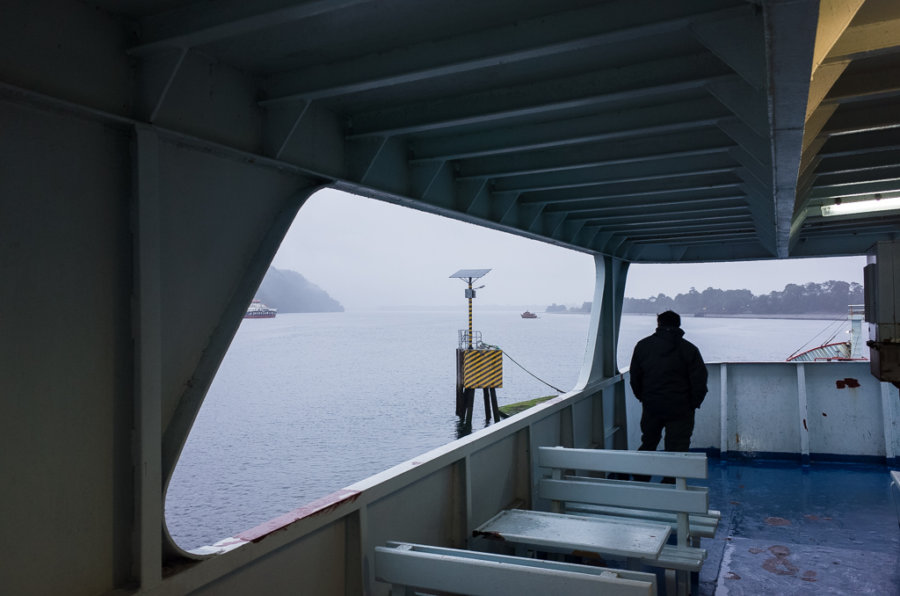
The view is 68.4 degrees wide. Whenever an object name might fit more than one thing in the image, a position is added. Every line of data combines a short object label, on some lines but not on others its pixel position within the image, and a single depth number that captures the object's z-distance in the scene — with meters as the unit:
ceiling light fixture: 5.73
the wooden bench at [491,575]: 2.44
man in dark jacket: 5.80
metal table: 3.33
